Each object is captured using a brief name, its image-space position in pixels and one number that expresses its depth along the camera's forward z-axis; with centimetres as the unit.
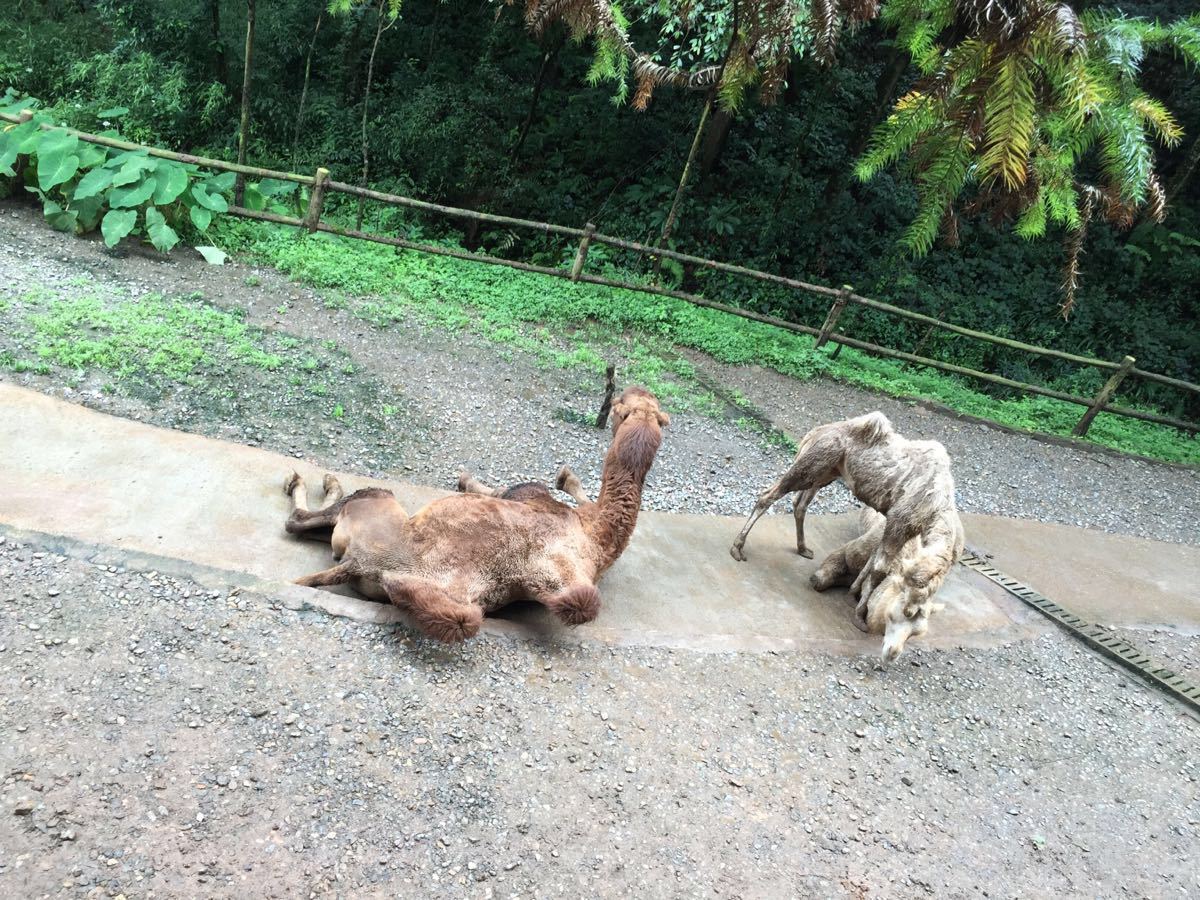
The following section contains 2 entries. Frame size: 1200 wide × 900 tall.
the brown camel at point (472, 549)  393
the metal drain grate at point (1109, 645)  548
